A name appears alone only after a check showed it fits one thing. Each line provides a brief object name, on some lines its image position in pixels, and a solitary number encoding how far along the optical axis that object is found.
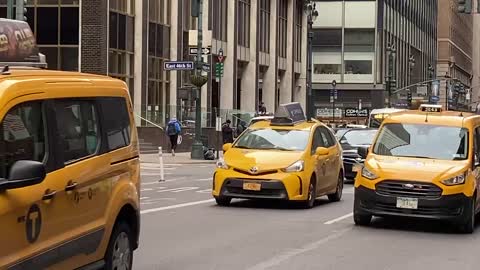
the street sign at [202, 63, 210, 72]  33.88
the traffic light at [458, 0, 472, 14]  26.47
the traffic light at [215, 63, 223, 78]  38.09
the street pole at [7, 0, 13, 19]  24.26
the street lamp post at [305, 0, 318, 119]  43.56
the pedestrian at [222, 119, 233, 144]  39.19
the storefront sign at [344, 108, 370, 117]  82.66
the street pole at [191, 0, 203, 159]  33.62
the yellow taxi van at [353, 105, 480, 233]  12.34
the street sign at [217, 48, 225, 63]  39.61
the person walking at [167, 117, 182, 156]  36.84
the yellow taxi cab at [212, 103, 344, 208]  15.15
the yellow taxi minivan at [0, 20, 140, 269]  5.59
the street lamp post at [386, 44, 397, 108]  59.75
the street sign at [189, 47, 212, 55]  33.84
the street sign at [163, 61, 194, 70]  31.35
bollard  23.59
